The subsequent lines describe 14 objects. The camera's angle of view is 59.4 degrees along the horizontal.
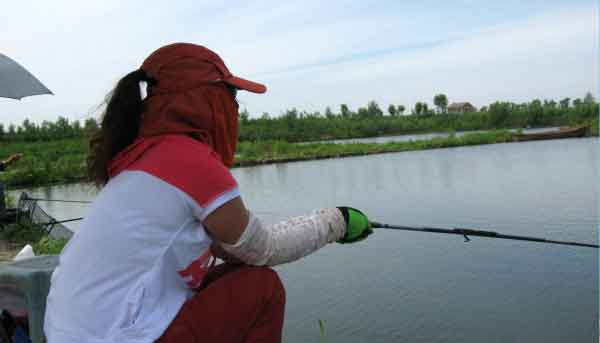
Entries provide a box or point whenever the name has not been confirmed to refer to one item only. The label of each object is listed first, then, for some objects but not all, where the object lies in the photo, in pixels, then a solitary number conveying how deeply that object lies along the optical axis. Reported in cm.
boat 2531
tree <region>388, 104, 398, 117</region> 5873
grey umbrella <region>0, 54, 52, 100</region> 402
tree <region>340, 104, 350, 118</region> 5299
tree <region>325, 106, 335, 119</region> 4963
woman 121
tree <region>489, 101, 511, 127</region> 4191
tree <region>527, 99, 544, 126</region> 4112
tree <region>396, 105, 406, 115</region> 5906
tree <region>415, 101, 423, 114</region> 5783
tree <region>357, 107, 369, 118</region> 5391
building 7662
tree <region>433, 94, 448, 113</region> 6612
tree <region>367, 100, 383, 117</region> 5542
